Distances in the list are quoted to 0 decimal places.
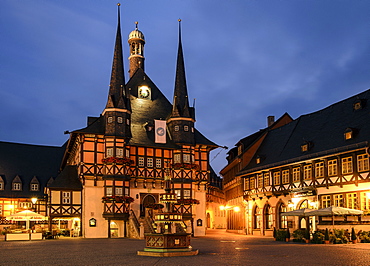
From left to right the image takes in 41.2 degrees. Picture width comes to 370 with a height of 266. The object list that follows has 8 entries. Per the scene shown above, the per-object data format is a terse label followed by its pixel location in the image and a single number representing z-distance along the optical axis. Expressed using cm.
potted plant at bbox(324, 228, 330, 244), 3074
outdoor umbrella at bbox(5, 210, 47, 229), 4203
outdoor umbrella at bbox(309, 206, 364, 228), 3120
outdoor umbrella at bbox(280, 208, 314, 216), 3336
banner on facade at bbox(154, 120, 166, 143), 5009
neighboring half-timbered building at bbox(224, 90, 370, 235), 3409
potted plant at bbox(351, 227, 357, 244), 3027
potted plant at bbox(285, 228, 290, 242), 3488
